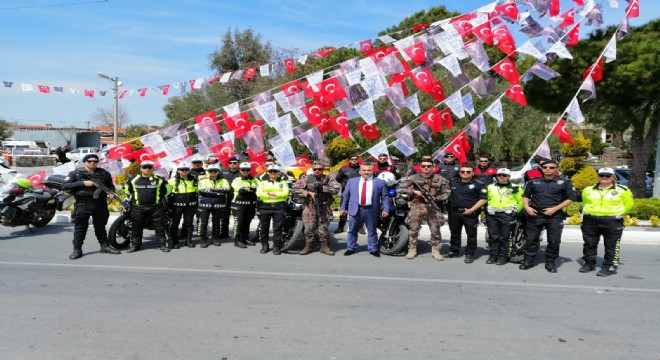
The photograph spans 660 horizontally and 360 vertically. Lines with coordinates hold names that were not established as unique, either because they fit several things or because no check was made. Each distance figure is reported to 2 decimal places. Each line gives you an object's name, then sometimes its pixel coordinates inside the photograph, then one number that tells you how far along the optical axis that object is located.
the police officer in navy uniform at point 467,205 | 7.54
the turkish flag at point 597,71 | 10.05
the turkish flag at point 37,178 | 9.03
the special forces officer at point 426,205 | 7.68
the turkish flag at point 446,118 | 10.22
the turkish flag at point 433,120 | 9.80
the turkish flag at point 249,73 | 11.51
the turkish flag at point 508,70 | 9.74
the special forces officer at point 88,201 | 7.46
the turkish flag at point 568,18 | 10.05
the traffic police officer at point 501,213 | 7.25
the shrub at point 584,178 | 16.33
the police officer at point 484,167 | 8.74
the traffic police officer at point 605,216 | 6.63
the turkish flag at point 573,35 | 9.92
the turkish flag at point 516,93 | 9.41
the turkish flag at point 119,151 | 9.07
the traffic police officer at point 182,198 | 8.23
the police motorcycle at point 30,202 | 8.80
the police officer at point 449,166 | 9.72
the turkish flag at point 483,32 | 9.95
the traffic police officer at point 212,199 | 8.41
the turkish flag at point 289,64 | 11.28
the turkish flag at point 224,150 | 9.68
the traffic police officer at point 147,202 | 7.80
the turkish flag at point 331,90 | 9.80
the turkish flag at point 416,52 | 9.66
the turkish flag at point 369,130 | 10.24
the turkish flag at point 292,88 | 10.13
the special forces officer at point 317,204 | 7.93
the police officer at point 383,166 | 9.49
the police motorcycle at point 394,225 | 7.84
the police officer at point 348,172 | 9.45
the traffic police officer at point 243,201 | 8.43
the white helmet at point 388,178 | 8.16
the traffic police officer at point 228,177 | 8.85
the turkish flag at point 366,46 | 10.68
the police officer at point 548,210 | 6.94
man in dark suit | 7.81
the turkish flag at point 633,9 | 10.00
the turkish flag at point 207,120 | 9.73
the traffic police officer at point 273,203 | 7.87
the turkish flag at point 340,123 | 9.78
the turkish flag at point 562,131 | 9.43
